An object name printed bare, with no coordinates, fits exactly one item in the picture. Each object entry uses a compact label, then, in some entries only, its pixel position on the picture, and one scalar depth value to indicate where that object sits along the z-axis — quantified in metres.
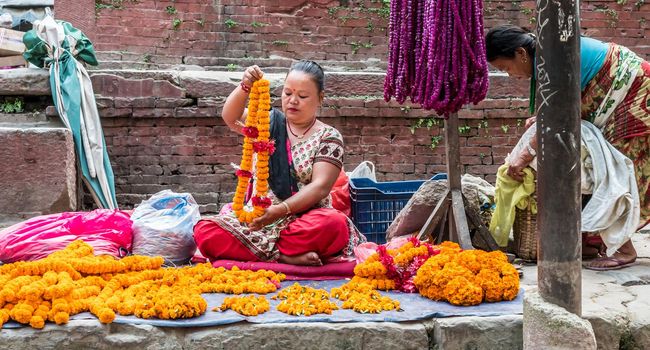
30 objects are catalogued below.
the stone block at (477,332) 3.21
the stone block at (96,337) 3.08
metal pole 3.04
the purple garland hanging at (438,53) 3.95
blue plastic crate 4.92
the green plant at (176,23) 7.32
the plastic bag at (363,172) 5.38
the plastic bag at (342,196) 4.96
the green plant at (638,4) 7.67
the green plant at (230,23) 7.37
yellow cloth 4.43
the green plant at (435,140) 6.89
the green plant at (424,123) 6.84
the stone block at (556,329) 2.96
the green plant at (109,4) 7.21
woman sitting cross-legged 4.06
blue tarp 3.16
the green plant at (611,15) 7.69
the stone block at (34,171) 5.57
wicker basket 4.50
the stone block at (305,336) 3.15
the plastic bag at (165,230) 4.34
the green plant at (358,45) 7.52
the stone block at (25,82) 6.01
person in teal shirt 4.22
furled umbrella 5.98
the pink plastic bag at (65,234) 4.09
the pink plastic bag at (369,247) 4.11
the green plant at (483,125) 6.93
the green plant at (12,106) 6.07
